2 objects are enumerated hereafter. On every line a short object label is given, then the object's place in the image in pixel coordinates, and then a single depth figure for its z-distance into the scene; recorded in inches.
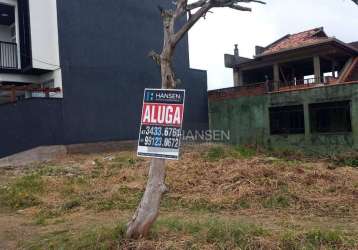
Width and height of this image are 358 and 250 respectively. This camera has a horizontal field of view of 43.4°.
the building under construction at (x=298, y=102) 683.4
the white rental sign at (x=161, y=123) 203.2
